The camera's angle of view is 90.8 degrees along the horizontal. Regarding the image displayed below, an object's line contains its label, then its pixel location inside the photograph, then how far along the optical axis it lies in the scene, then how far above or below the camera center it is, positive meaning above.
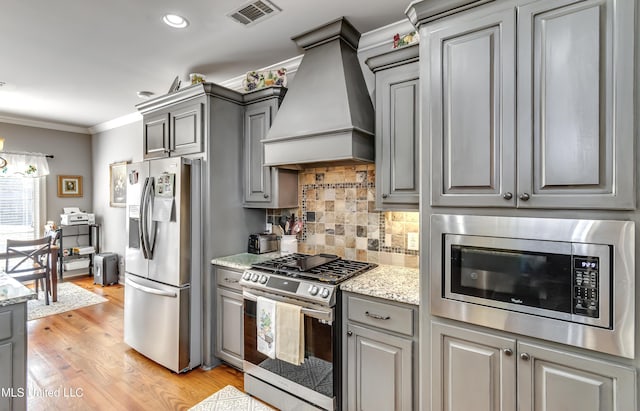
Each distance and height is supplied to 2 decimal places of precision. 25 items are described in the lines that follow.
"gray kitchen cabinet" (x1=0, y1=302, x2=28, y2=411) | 1.51 -0.75
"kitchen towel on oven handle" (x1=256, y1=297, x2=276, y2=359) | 2.13 -0.85
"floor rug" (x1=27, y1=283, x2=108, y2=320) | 3.96 -1.35
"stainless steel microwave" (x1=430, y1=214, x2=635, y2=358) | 1.21 -0.33
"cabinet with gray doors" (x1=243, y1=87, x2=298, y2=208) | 2.76 +0.31
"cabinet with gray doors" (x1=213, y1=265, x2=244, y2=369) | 2.56 -0.95
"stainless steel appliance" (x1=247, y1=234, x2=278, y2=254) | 2.94 -0.39
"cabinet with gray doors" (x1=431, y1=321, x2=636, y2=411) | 1.24 -0.76
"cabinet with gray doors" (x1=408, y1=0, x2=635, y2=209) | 1.20 +0.42
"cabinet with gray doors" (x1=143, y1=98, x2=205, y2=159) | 2.73 +0.69
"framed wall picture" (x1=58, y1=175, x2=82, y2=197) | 5.48 +0.31
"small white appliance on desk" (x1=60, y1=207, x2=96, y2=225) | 5.30 -0.23
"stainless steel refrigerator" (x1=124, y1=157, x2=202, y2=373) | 2.57 -0.51
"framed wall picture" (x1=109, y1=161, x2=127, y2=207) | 5.11 +0.32
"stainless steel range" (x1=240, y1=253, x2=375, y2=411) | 1.95 -0.84
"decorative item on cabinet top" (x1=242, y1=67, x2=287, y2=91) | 2.82 +1.12
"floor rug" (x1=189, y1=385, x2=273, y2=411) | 2.17 -1.41
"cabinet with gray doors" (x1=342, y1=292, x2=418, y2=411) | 1.73 -0.88
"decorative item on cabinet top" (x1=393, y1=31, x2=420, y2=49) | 2.05 +1.08
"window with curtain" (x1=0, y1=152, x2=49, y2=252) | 4.94 +0.13
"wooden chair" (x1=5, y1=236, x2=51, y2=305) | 3.91 -0.68
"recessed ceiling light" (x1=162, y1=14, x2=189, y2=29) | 2.18 +1.29
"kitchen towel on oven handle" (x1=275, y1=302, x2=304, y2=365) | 2.01 -0.85
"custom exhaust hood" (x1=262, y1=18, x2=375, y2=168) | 2.12 +0.67
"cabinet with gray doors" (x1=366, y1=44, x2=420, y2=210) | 1.99 +0.48
